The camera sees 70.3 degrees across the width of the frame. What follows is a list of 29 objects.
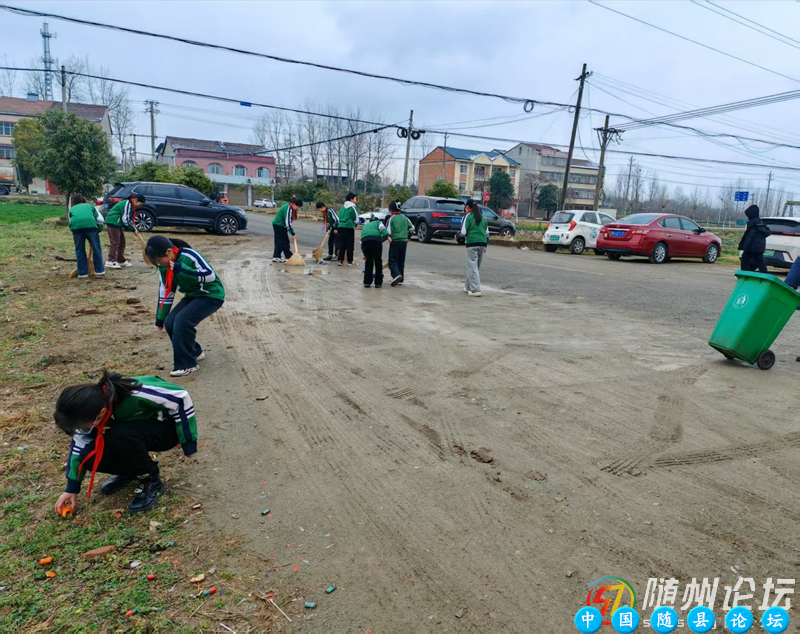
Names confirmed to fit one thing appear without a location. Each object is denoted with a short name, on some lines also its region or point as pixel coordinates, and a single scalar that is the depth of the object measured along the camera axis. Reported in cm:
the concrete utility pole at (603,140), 3450
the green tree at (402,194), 4153
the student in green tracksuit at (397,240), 1122
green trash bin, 612
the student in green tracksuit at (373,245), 1094
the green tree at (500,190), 6275
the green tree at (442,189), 3953
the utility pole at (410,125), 3814
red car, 1753
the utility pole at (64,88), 3333
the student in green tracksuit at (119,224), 1117
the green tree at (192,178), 3416
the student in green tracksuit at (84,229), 1018
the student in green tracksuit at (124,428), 311
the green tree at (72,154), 2086
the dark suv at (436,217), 2250
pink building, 7588
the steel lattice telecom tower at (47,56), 5754
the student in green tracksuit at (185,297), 561
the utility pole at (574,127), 3005
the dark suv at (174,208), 1889
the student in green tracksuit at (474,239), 1054
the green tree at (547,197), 6831
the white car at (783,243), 1562
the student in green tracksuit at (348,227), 1383
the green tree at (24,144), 5003
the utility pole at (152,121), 5719
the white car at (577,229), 2095
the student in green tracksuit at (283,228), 1378
